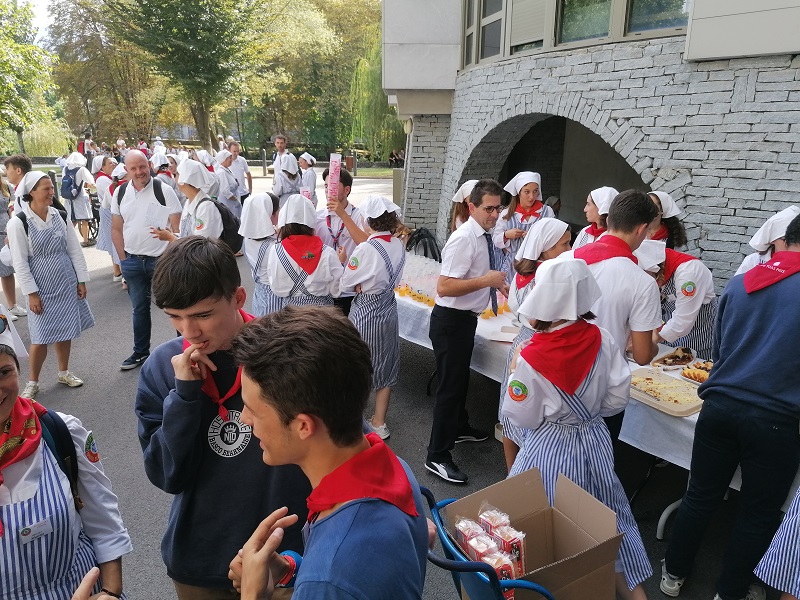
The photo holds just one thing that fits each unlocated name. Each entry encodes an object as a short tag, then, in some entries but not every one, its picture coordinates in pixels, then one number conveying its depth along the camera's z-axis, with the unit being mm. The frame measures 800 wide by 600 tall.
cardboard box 1880
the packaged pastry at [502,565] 1900
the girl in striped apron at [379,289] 4355
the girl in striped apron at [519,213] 5898
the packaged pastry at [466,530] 2014
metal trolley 1676
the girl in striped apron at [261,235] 4715
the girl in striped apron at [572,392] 2496
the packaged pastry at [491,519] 2059
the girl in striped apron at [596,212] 4961
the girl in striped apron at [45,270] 4812
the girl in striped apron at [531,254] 3613
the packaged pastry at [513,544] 1981
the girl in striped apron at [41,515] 1600
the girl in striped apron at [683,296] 3803
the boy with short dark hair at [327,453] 1084
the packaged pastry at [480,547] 1946
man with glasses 3793
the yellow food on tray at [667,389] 3283
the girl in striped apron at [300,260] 4301
